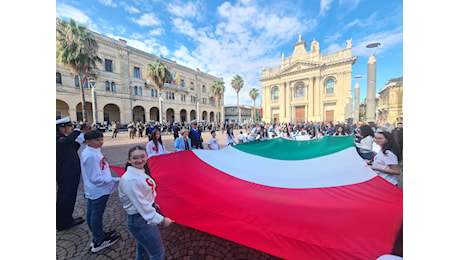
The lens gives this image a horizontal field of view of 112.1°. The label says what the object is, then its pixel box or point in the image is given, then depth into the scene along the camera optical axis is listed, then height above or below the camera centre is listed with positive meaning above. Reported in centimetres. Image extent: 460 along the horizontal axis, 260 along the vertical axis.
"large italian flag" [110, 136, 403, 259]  171 -103
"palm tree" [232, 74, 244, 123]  3572 +1047
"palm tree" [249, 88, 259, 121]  4338 +964
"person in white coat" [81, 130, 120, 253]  214 -80
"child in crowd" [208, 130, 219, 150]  572 -61
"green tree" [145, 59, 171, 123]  2285 +808
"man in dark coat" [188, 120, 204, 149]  549 -34
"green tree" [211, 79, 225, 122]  3401 +886
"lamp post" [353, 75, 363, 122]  1418 +195
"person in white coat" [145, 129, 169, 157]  425 -48
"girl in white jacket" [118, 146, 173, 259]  148 -75
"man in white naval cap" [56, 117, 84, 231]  268 -81
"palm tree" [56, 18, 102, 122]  1386 +745
